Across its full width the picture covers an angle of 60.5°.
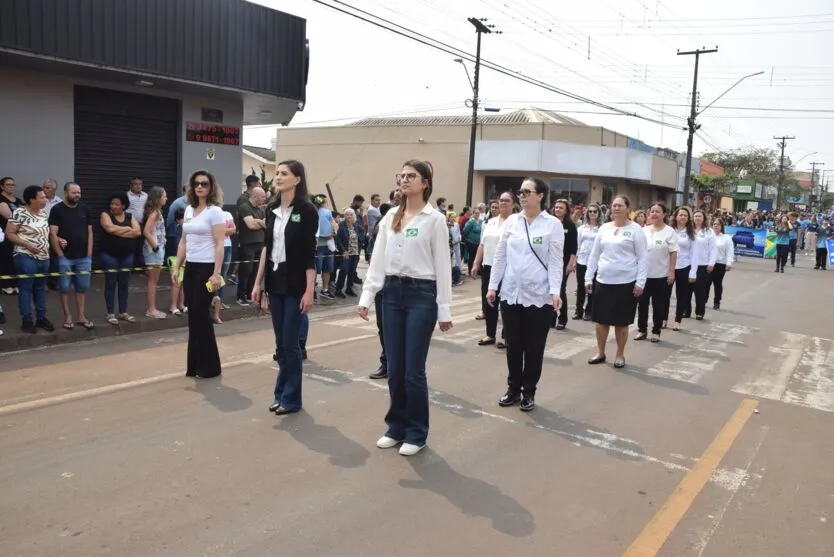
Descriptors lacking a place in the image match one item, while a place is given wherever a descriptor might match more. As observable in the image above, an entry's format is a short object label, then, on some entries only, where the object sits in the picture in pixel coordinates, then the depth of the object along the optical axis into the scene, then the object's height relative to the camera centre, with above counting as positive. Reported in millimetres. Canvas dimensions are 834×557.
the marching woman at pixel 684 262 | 11578 -741
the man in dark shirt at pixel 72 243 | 8641 -703
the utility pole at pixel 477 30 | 27250 +6670
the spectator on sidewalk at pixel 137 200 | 12195 -202
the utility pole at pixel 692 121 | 35441 +4692
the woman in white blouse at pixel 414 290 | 4973 -613
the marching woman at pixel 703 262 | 12438 -788
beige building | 38031 +2824
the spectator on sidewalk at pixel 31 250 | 8430 -788
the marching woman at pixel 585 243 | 11562 -523
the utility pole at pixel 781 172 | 80750 +5483
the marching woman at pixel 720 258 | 13852 -778
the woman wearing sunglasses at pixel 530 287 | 6184 -679
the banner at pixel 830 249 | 26805 -956
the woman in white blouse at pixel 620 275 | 8109 -711
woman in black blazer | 5742 -580
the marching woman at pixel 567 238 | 9638 -394
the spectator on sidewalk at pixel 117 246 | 9164 -753
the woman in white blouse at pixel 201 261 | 6898 -673
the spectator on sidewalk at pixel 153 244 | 9859 -763
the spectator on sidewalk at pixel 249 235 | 11609 -674
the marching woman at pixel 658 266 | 10045 -717
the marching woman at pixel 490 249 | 9117 -560
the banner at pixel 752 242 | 30094 -961
